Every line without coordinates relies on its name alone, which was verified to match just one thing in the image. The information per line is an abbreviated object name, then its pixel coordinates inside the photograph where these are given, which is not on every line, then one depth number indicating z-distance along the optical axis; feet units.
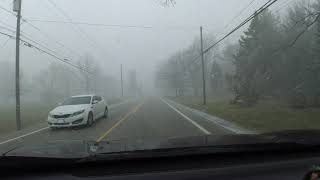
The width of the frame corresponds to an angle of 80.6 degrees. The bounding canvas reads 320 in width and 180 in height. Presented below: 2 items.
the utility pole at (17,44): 34.37
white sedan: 28.08
